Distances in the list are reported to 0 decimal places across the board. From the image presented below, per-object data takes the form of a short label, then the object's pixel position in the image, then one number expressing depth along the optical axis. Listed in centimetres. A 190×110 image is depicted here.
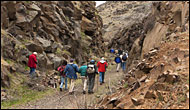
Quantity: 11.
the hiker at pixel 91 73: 985
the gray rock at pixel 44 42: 1700
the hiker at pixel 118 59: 1744
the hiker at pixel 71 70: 1031
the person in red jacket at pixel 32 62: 1195
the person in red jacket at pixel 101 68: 1230
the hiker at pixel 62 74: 1079
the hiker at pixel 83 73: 1031
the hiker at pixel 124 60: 1697
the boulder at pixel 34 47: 1510
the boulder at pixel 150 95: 486
